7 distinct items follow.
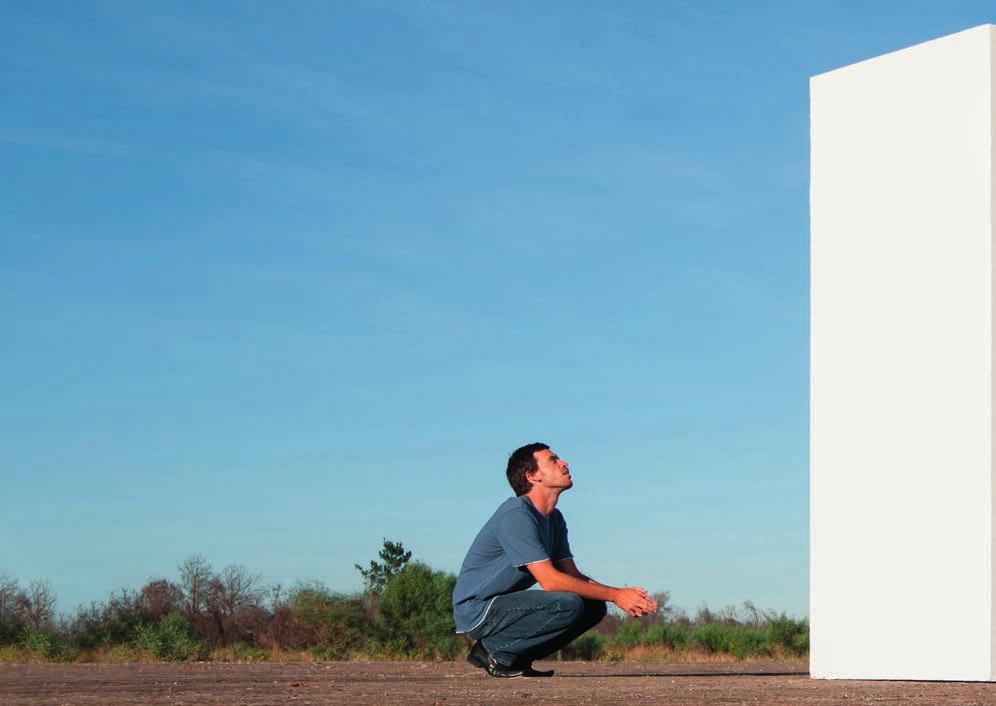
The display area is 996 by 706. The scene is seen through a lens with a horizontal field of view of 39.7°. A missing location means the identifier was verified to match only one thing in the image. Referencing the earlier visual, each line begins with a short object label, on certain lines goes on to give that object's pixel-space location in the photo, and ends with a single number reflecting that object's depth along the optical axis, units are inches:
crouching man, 303.3
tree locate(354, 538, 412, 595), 1135.0
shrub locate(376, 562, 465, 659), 618.2
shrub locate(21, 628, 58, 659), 569.7
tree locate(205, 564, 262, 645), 758.5
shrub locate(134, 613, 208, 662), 580.7
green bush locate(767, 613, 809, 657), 656.4
